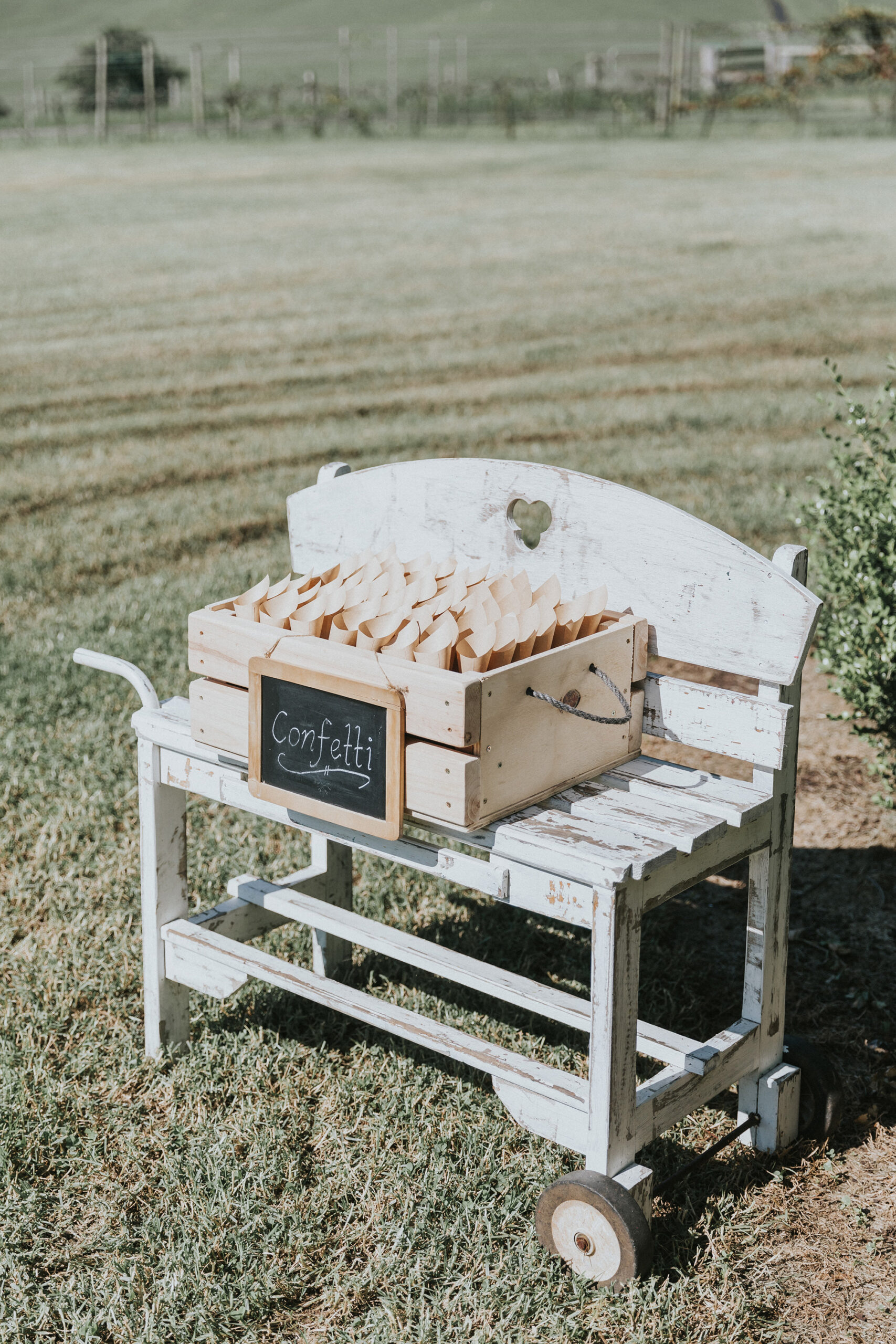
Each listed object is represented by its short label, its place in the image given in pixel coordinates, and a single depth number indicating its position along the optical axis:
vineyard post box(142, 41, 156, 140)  27.48
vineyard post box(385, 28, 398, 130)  28.72
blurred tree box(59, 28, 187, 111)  31.98
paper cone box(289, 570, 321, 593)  2.76
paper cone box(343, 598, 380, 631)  2.54
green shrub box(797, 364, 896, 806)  3.75
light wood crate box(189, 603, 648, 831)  2.24
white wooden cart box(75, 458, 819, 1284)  2.29
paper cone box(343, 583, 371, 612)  2.65
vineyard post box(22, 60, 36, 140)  27.38
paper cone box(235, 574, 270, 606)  2.66
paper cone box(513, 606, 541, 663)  2.40
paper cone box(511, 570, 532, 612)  2.60
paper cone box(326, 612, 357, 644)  2.45
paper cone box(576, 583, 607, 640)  2.53
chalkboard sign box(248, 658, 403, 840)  2.32
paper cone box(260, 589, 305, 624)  2.60
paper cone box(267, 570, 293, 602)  2.72
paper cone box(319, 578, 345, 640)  2.55
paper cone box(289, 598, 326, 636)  2.51
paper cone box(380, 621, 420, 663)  2.38
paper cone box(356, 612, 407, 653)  2.41
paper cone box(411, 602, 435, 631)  2.48
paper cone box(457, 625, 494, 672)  2.30
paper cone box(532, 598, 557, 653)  2.44
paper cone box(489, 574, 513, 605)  2.62
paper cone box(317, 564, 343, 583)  2.83
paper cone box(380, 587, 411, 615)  2.59
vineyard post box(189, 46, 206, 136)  27.75
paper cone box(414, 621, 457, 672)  2.32
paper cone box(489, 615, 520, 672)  2.35
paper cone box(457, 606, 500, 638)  2.46
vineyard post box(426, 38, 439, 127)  29.34
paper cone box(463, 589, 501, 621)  2.52
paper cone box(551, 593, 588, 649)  2.49
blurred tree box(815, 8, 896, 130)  27.94
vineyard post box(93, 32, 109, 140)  27.36
